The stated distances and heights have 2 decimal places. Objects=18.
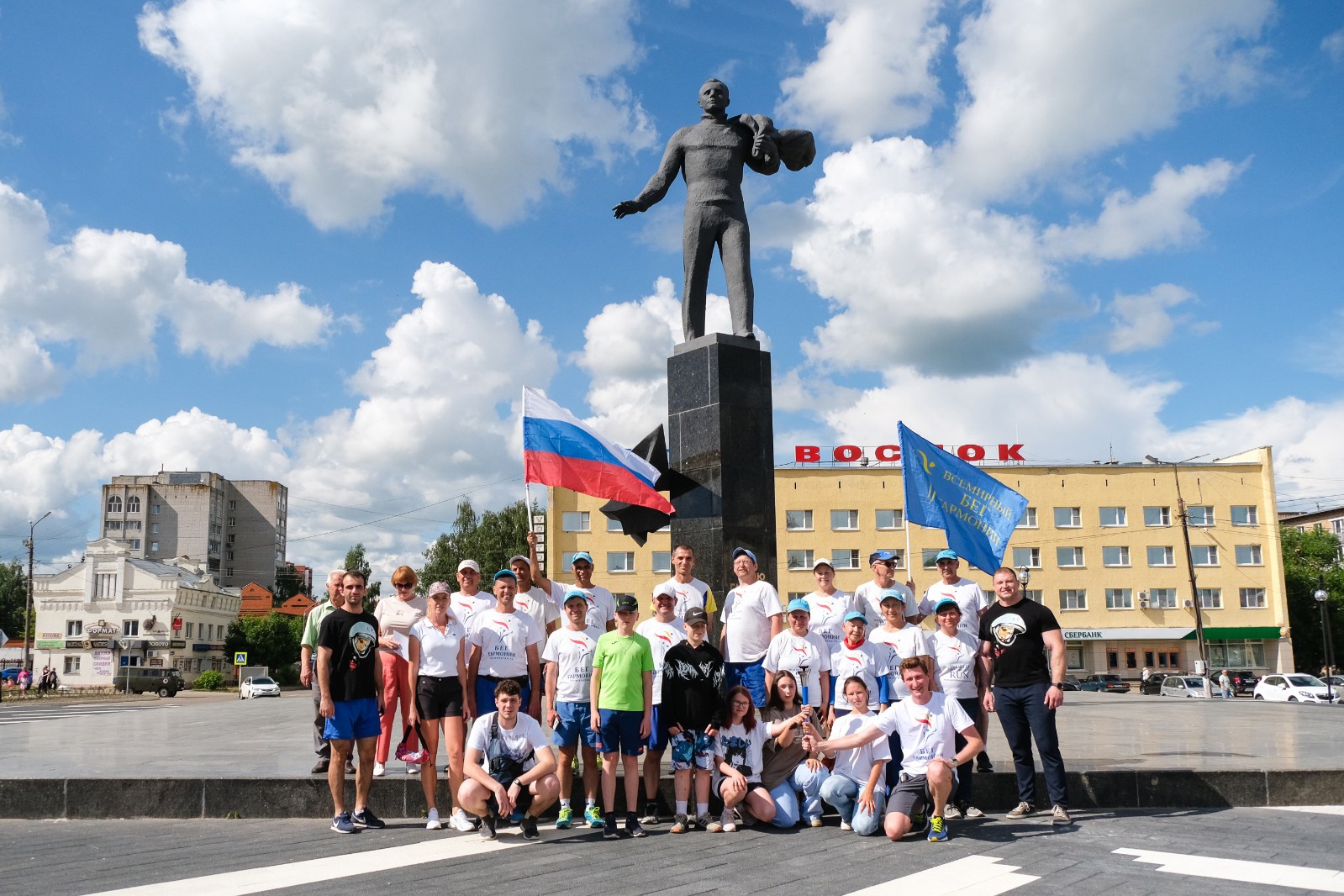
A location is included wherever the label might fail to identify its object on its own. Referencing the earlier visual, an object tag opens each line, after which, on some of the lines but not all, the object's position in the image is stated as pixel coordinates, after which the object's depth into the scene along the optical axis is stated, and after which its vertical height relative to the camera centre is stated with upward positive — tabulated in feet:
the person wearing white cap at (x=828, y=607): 26.17 +0.19
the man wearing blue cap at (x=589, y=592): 26.25 +0.76
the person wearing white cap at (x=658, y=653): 23.62 -0.84
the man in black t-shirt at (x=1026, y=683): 23.15 -1.67
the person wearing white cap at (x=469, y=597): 25.35 +0.66
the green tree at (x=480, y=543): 188.44 +15.07
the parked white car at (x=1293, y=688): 102.77 -8.76
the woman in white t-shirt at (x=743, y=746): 23.18 -3.01
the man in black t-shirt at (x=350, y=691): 22.77 -1.48
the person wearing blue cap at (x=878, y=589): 26.53 +0.65
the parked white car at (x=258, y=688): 136.77 -8.35
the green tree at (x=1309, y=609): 205.16 -1.10
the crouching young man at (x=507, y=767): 22.33 -3.24
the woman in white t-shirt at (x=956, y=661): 24.61 -1.19
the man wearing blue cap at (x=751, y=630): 25.62 -0.33
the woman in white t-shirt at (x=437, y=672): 24.20 -1.18
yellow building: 168.55 +10.84
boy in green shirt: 22.61 -1.78
